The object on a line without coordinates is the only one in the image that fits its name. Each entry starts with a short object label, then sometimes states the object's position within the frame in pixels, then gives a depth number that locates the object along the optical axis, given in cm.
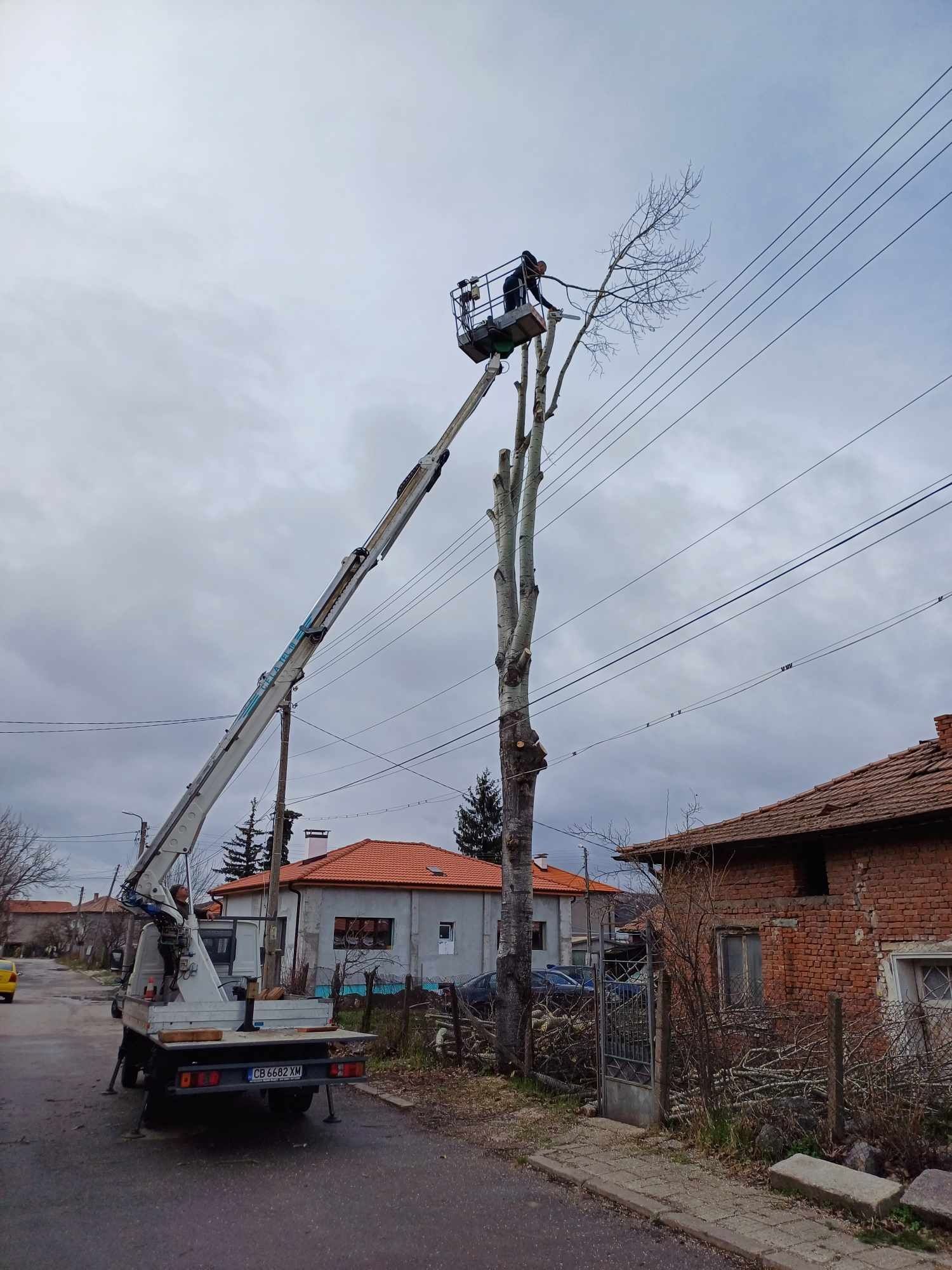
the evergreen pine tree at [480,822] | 4950
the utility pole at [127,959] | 1189
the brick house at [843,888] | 963
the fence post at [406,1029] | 1307
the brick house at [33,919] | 9200
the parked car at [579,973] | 2011
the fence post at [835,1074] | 689
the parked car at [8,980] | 2884
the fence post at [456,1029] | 1186
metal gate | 852
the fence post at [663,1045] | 822
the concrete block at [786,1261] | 513
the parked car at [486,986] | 1952
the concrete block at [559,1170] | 697
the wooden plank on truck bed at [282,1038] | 809
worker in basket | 1245
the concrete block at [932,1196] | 558
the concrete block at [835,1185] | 581
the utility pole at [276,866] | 1981
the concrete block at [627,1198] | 616
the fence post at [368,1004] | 1381
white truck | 812
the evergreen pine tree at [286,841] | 2684
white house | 2742
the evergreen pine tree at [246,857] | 5691
